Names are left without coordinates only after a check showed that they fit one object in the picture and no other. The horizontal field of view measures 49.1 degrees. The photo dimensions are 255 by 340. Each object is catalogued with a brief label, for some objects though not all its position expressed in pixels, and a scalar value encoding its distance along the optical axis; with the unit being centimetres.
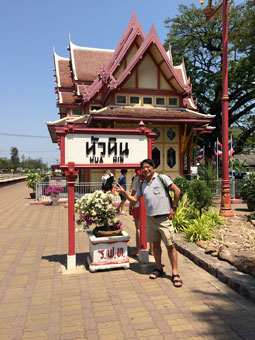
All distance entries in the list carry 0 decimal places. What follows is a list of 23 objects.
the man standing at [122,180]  1098
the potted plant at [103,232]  498
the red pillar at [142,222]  537
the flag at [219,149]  1869
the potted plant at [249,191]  1127
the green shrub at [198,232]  656
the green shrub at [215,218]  816
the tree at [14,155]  12619
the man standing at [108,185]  863
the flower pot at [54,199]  1419
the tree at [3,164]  11284
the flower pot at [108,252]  496
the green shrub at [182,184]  1015
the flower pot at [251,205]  1163
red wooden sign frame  511
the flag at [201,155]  2505
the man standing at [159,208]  436
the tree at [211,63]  2478
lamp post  990
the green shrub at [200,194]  777
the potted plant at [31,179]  1708
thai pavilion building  1515
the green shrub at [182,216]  766
